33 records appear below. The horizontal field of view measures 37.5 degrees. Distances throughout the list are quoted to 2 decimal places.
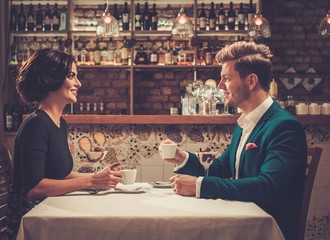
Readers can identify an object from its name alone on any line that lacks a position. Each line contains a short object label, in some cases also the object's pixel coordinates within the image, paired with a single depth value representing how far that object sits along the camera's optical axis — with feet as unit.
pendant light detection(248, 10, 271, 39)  15.03
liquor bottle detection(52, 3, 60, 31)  19.48
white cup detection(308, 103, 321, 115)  12.47
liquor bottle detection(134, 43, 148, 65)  20.18
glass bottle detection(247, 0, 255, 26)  19.54
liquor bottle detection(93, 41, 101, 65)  19.81
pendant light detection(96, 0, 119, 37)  14.48
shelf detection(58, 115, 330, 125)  11.97
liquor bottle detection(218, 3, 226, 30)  19.60
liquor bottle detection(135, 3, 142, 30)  19.71
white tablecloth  4.85
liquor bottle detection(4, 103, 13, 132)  13.68
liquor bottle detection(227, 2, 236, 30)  19.51
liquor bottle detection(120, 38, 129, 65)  19.62
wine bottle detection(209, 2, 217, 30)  19.62
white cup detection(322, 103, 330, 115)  12.47
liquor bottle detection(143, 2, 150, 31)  19.66
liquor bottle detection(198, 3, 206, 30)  19.56
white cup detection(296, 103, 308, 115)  12.59
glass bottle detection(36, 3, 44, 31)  19.59
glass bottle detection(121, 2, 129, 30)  19.56
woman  6.11
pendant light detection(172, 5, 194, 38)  14.57
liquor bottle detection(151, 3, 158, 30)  19.57
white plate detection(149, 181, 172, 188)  6.88
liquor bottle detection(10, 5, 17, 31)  19.20
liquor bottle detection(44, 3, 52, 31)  19.49
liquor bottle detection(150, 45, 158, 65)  19.85
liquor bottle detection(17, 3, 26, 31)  19.34
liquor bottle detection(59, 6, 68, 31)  19.17
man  5.71
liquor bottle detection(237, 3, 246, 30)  19.35
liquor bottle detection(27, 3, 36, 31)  19.40
